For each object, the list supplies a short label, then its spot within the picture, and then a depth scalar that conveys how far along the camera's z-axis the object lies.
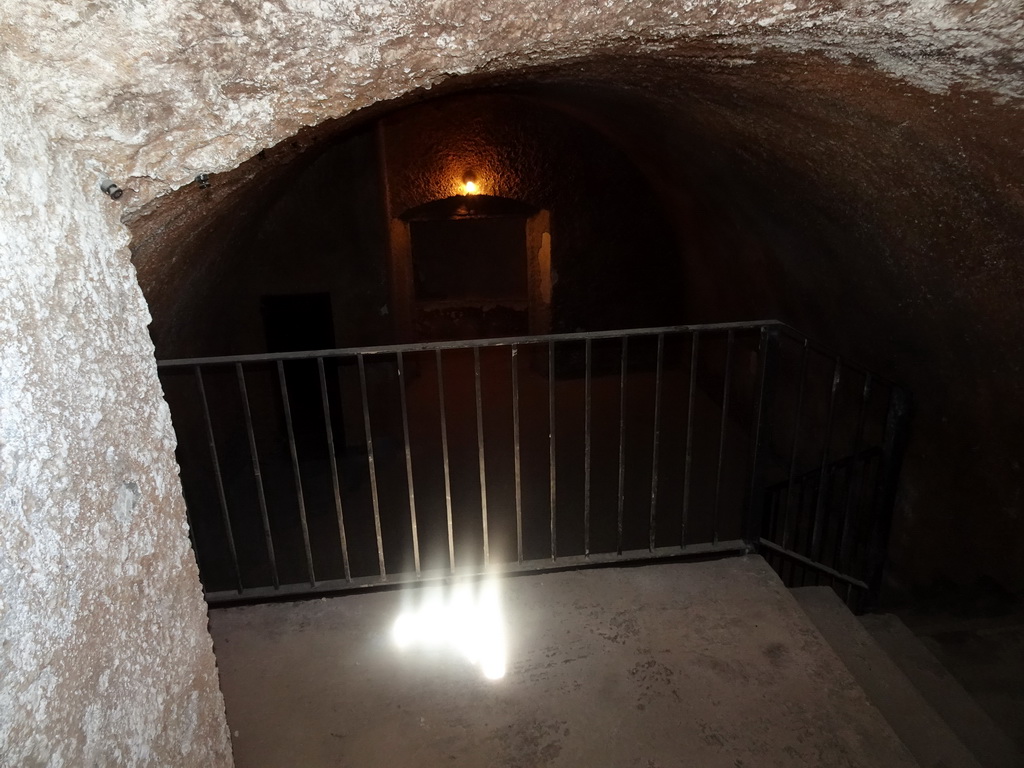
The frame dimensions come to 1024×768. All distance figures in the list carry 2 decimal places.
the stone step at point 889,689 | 2.41
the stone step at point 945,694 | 2.77
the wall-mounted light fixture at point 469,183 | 7.46
